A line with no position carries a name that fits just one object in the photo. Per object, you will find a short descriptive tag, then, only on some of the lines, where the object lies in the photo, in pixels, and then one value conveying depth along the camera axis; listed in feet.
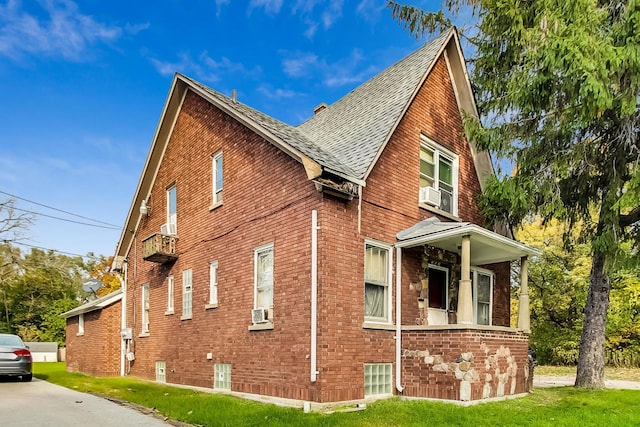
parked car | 50.60
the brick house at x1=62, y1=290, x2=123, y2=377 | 62.69
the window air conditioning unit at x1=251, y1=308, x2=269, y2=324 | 35.78
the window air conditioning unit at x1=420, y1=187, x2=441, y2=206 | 40.98
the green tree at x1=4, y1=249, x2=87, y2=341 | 148.25
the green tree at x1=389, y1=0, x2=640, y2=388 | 33.73
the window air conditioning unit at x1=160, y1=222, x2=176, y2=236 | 53.16
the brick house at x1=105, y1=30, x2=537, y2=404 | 32.24
